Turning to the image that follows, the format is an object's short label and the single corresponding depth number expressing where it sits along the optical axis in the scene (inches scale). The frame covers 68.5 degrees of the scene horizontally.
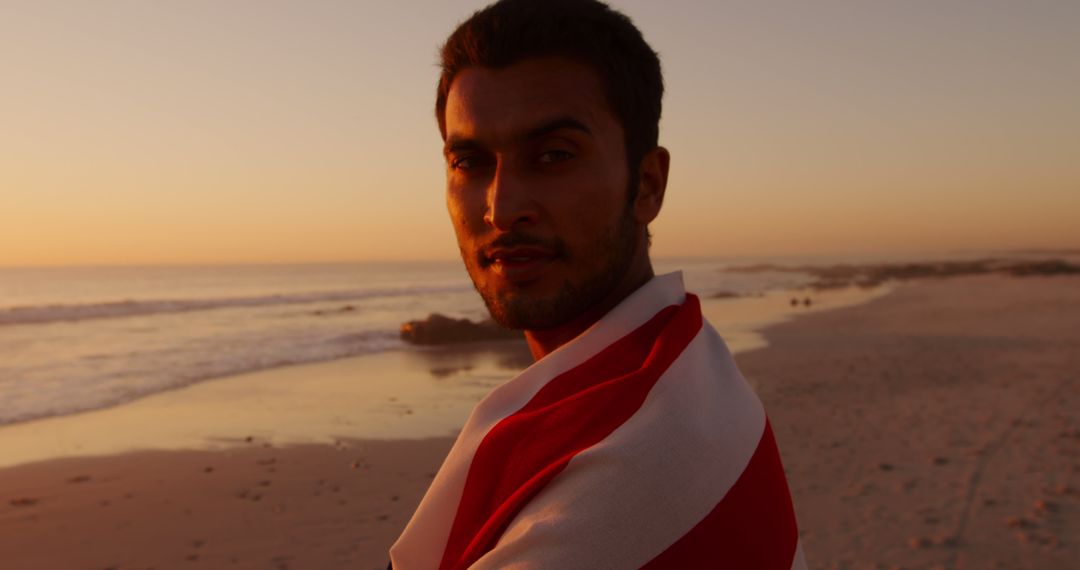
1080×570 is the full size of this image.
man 43.3
